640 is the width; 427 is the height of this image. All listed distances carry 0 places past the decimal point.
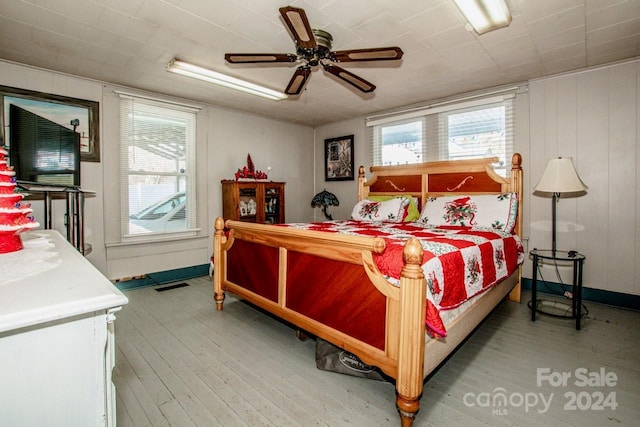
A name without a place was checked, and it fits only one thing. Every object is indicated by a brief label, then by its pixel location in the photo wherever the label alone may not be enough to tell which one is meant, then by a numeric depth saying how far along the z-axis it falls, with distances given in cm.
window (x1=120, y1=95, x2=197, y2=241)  370
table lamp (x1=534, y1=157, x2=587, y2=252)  277
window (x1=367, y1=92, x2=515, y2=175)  365
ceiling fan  176
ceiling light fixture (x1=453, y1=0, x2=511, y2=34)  198
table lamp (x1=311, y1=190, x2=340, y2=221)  513
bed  150
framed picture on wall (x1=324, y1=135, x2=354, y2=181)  513
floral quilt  167
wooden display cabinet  429
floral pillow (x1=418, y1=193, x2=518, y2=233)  311
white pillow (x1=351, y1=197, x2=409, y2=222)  379
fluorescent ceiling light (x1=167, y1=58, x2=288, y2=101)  292
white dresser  59
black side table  257
